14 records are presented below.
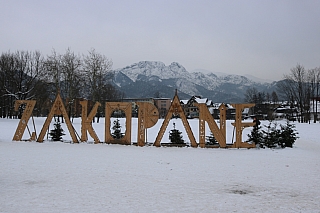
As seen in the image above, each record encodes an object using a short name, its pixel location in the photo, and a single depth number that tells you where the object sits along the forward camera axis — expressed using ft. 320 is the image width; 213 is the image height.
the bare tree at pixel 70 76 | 144.97
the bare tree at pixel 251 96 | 304.17
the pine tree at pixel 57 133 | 66.74
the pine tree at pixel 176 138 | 62.64
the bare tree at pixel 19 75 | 148.77
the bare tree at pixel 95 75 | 144.05
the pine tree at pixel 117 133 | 71.59
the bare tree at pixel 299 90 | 189.97
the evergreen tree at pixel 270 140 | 60.54
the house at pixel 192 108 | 269.42
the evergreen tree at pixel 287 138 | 61.41
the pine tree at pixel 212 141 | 62.95
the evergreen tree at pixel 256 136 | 61.98
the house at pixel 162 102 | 393.43
